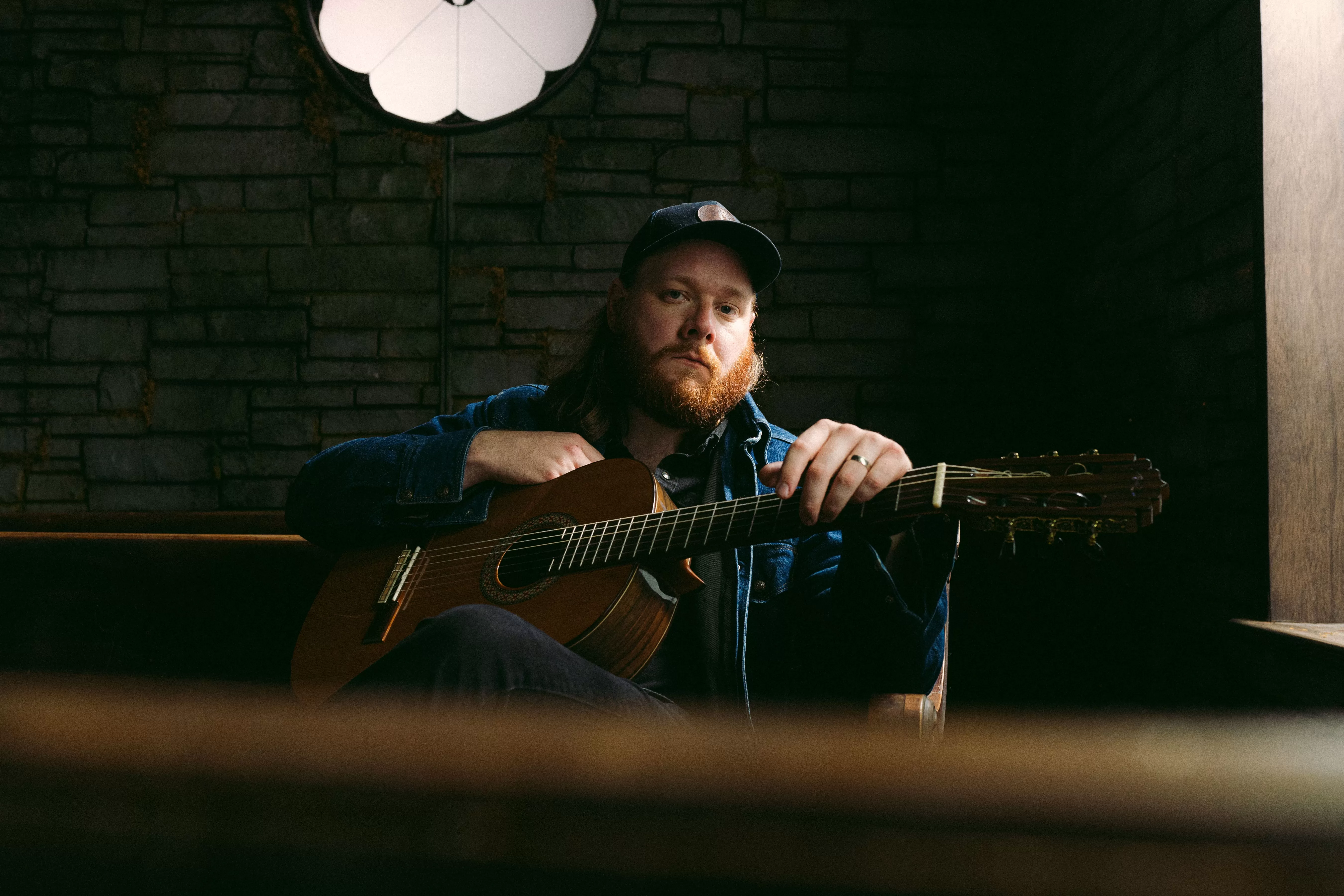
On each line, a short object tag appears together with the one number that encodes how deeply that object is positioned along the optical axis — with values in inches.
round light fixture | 113.4
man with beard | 44.1
